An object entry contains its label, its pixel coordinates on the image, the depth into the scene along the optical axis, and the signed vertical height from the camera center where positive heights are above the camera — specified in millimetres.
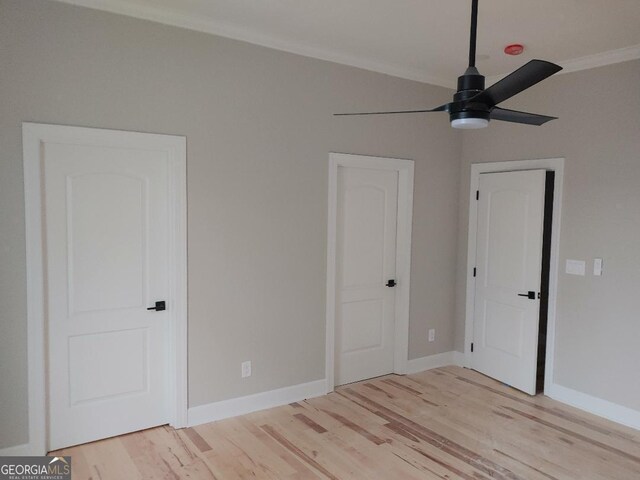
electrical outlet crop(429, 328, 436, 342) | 4762 -1167
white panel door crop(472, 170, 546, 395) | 4074 -493
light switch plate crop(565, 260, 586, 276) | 3820 -358
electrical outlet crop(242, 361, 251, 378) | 3619 -1191
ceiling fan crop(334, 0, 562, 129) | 2033 +594
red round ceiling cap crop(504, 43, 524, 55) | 3510 +1335
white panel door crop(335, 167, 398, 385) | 4188 -491
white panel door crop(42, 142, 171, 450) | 2941 -500
